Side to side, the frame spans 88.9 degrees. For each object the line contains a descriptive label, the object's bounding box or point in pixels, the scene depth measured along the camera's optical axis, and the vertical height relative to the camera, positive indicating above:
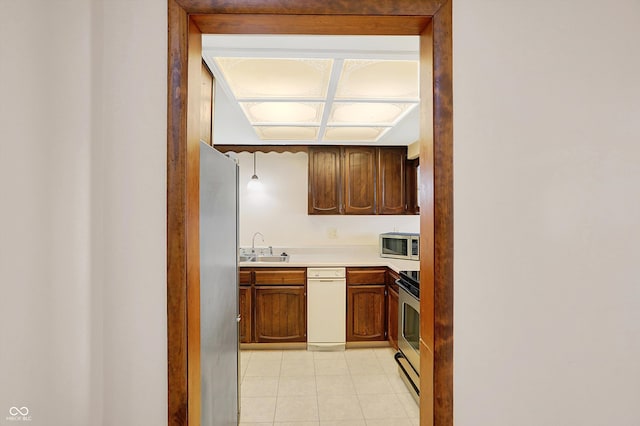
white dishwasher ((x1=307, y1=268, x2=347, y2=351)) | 3.51 -0.96
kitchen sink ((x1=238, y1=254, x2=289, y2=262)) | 3.92 -0.50
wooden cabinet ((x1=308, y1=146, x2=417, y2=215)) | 3.93 +0.44
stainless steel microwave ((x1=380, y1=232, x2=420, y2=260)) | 3.60 -0.33
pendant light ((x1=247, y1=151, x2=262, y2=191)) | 4.12 +0.43
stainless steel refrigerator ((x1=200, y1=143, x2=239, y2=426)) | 1.21 -0.31
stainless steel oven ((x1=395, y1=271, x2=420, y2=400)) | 2.54 -0.95
